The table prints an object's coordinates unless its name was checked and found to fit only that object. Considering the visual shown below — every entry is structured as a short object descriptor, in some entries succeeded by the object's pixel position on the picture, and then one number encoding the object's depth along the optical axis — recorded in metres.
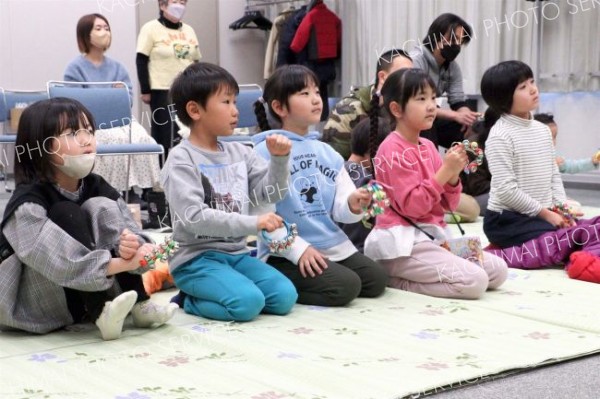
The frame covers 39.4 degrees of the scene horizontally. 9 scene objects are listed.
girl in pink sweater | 2.17
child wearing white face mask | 1.70
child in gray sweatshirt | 1.91
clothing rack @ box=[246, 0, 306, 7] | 6.74
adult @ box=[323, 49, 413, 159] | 3.29
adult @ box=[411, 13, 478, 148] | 3.93
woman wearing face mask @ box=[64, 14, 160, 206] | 4.22
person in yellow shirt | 4.82
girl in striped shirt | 2.55
